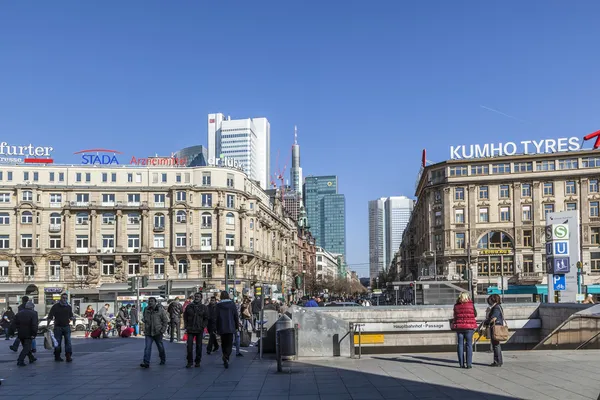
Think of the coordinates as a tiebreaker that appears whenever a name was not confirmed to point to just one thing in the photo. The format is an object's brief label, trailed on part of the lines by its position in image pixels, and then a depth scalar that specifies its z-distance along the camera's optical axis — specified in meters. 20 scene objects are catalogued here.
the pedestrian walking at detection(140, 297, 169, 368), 15.36
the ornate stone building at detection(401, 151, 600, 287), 77.88
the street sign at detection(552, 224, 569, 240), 28.42
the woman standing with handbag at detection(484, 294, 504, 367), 14.05
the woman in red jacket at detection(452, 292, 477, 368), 13.98
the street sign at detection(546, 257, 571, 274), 28.27
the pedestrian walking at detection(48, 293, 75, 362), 16.86
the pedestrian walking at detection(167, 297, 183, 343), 22.98
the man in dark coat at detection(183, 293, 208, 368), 15.40
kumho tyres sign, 78.12
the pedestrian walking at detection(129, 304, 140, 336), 30.52
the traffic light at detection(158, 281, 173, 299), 28.39
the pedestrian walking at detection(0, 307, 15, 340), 27.68
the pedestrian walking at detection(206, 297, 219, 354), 17.58
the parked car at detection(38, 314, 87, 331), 36.16
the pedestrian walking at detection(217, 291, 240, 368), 15.07
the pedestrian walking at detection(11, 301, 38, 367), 16.38
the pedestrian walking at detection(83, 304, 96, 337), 32.82
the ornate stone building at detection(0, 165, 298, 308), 75.19
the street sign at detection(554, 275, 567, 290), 28.47
